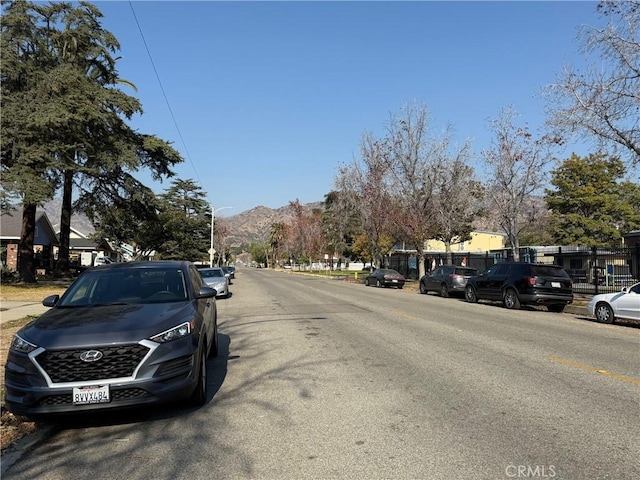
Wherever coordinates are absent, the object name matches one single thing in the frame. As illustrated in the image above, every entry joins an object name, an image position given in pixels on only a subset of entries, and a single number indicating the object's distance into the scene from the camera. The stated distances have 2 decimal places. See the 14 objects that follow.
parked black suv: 17.41
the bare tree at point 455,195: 34.06
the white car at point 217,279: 22.36
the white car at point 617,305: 13.27
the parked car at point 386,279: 34.53
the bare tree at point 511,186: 26.27
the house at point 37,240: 44.44
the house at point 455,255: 43.34
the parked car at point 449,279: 24.08
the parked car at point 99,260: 58.72
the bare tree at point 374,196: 39.22
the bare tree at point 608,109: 16.28
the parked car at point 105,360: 4.79
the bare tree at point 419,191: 34.69
